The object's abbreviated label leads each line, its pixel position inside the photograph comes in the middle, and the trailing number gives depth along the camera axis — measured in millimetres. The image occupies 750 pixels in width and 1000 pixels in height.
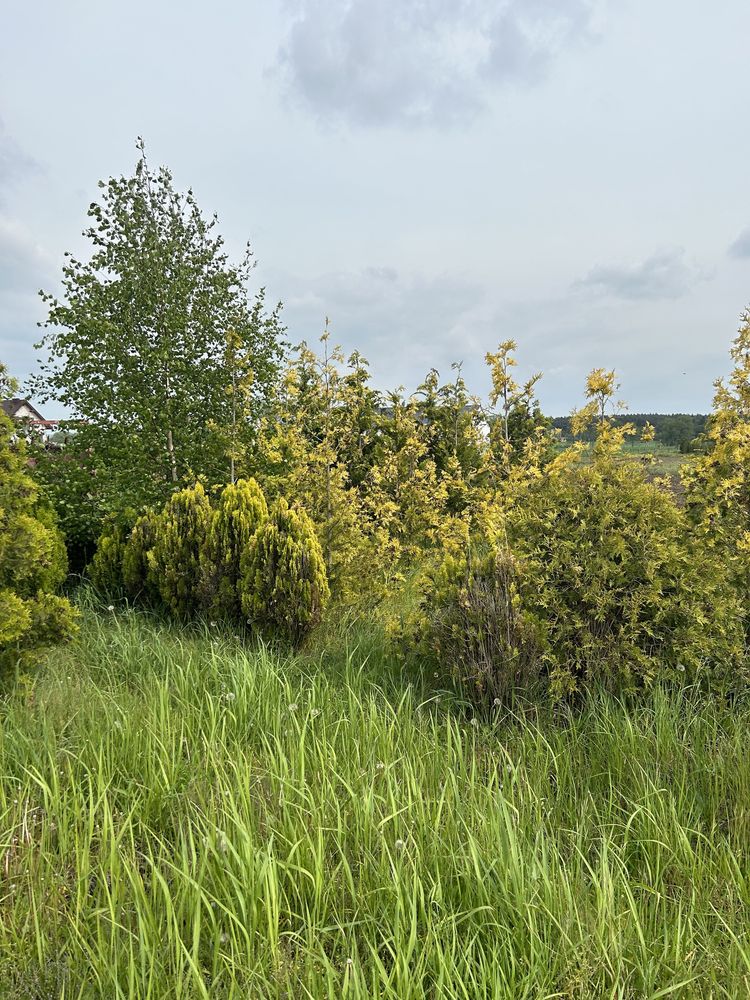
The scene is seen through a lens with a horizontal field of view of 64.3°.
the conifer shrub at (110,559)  6117
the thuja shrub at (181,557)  5363
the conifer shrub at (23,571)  3961
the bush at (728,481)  4219
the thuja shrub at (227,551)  5156
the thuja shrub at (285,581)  4844
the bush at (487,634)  3680
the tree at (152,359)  6672
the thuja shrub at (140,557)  5789
